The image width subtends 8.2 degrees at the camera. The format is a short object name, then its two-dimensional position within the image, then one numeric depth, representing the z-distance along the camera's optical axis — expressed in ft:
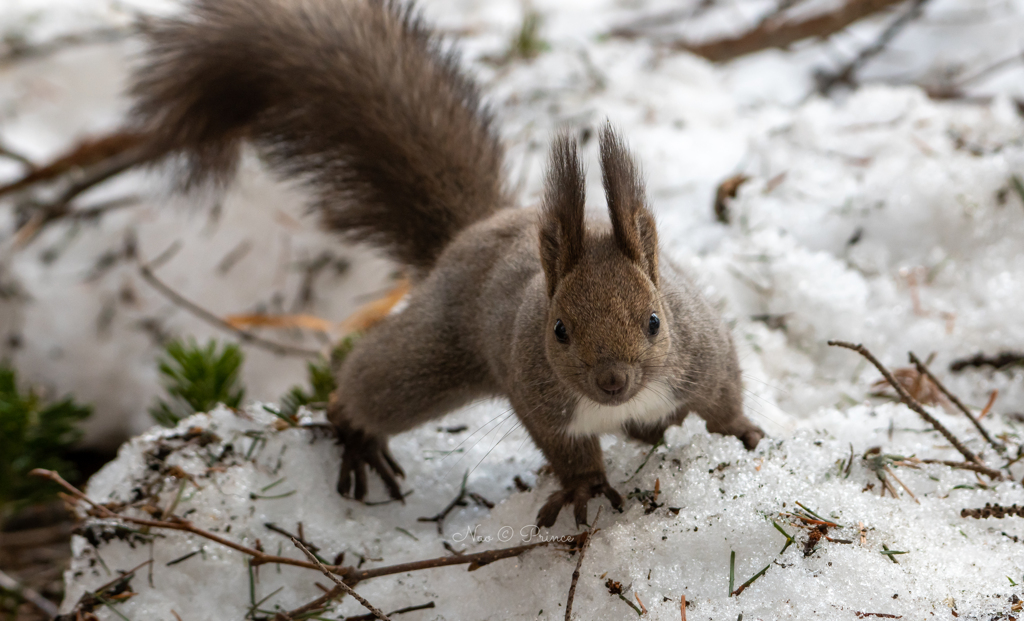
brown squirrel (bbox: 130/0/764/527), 7.58
